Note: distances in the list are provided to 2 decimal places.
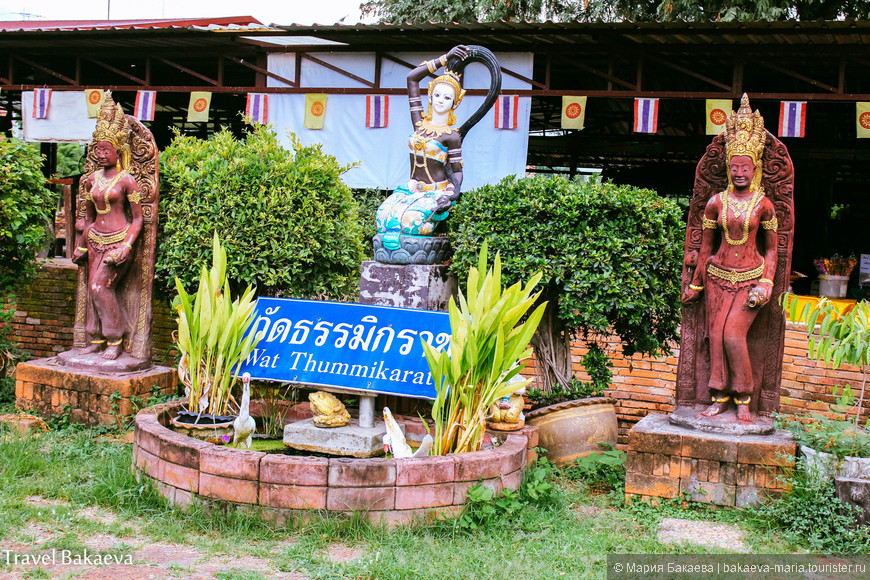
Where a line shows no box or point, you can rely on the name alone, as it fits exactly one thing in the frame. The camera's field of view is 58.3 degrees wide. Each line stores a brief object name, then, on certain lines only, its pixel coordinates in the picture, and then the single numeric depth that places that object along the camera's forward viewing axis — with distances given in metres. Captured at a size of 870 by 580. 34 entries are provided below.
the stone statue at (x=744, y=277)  4.52
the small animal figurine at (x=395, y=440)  4.33
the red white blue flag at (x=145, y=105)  11.07
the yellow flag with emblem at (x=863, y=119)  9.19
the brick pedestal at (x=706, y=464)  4.23
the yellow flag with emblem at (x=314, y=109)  10.55
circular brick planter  3.82
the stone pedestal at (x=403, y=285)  5.42
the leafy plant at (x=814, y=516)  3.76
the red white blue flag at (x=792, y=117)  9.22
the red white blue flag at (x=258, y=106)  10.62
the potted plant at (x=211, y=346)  4.70
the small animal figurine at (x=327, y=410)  4.70
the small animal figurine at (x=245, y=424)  4.53
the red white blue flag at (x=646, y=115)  9.56
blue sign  4.68
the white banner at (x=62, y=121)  11.55
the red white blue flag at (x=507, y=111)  9.76
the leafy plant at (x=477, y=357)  4.14
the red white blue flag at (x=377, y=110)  10.25
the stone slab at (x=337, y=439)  4.63
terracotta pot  5.11
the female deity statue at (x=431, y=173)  5.47
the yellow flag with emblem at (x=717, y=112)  9.40
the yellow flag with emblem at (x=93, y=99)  11.40
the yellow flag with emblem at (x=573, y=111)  9.98
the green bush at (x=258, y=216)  5.83
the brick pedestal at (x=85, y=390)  5.57
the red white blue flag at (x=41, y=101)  11.55
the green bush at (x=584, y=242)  5.14
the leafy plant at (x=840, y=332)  3.98
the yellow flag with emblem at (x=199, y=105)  11.09
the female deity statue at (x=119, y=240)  5.85
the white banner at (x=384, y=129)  9.95
